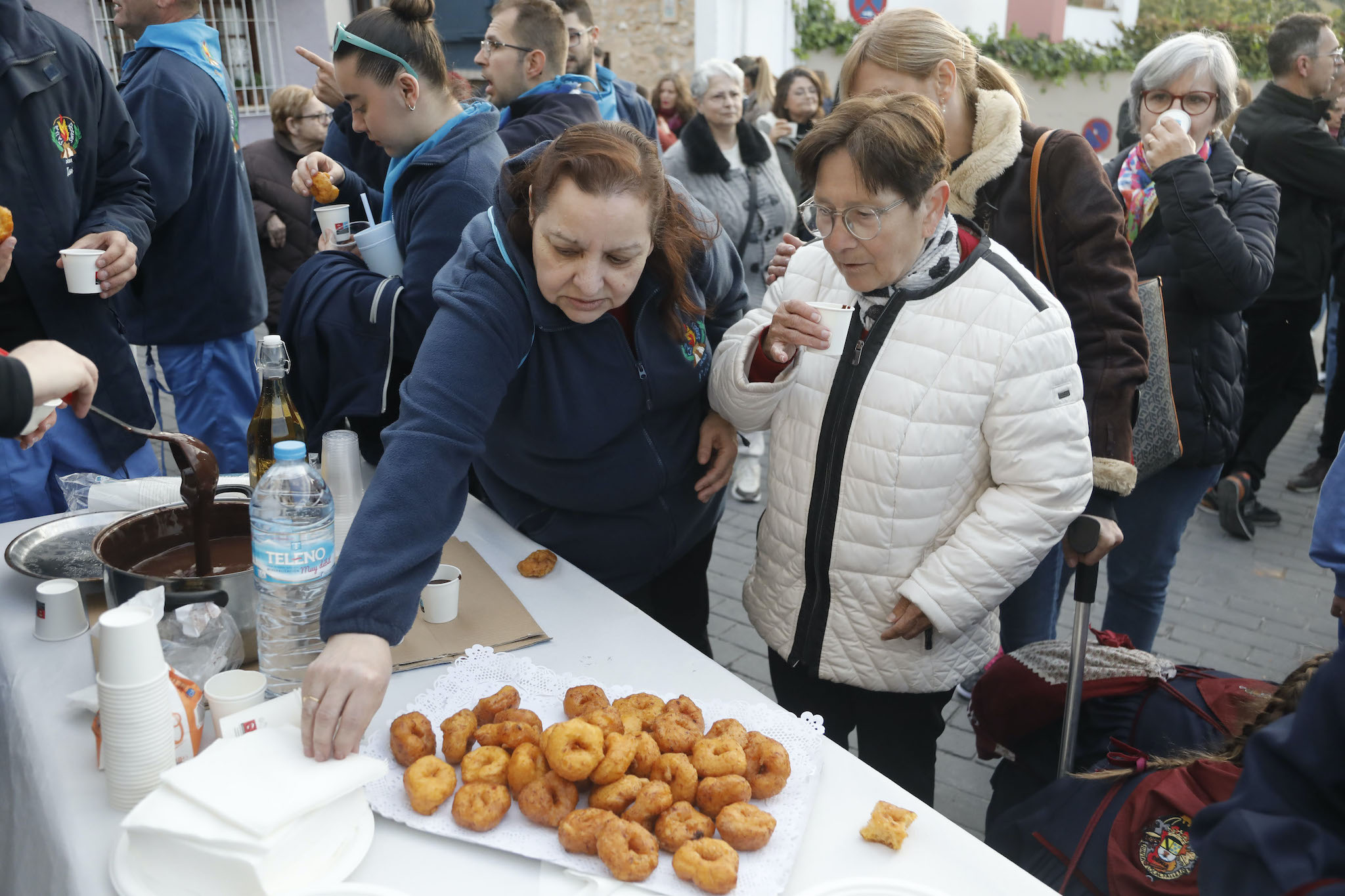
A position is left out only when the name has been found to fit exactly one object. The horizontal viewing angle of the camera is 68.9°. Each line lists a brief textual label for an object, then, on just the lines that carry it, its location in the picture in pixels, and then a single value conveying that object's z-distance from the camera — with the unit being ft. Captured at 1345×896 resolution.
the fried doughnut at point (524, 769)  4.38
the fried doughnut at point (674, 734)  4.59
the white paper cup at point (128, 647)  4.10
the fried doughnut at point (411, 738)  4.56
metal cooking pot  5.04
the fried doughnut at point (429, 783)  4.30
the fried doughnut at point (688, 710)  4.86
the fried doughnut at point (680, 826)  4.13
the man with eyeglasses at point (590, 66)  15.85
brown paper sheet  5.68
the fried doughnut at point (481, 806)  4.22
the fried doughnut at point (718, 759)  4.43
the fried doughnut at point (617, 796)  4.27
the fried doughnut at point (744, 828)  4.14
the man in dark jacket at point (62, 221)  7.88
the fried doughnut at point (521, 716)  4.80
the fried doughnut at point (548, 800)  4.27
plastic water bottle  4.82
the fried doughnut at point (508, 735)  4.60
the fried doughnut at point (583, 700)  4.89
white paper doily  4.09
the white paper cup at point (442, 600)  5.95
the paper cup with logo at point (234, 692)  4.59
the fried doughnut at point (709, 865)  3.92
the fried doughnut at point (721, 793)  4.32
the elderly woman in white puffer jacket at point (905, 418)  5.96
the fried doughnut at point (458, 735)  4.60
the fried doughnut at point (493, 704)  4.89
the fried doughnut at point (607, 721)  4.57
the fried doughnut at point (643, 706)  4.80
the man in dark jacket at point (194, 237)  10.25
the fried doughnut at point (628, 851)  3.97
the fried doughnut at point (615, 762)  4.33
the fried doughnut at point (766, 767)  4.49
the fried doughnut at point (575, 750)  4.29
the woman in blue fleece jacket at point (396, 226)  7.87
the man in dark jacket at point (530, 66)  11.39
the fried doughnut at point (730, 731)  4.73
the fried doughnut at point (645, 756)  4.44
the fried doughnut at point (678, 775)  4.37
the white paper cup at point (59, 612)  5.65
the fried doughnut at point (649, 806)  4.25
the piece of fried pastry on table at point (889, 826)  4.30
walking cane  6.17
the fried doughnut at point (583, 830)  4.11
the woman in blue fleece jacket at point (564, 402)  4.82
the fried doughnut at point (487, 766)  4.37
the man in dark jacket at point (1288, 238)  14.48
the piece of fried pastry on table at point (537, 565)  6.66
